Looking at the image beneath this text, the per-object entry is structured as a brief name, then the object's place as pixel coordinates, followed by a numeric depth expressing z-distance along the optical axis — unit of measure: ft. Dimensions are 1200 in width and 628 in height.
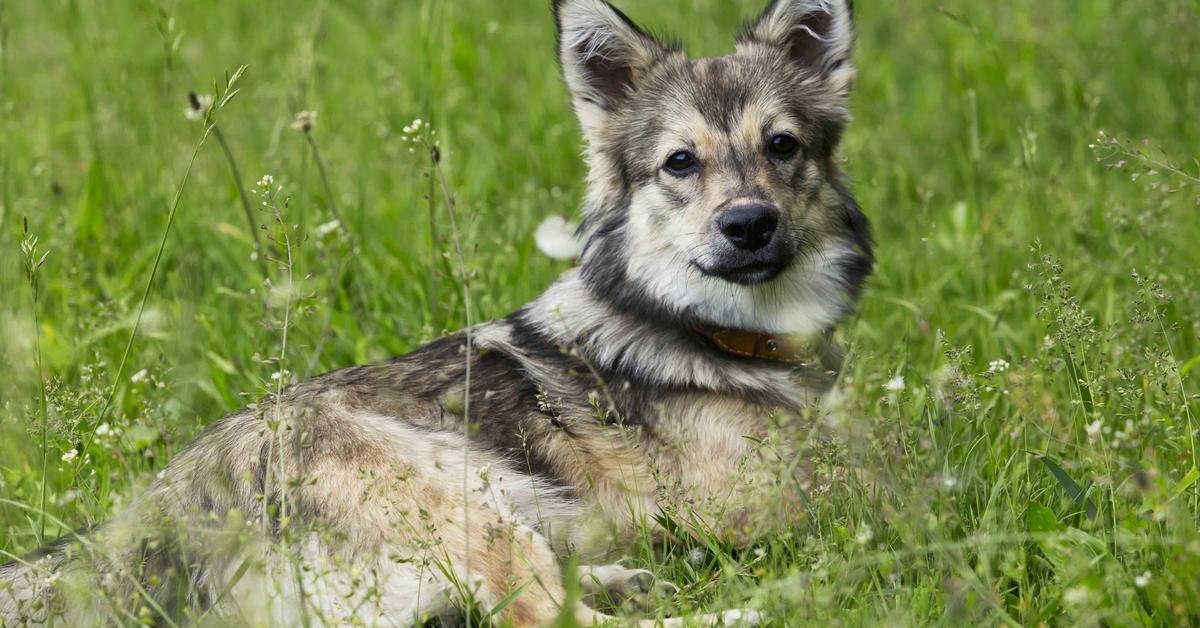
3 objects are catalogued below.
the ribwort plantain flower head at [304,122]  26.26
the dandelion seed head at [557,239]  29.68
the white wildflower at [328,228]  27.45
